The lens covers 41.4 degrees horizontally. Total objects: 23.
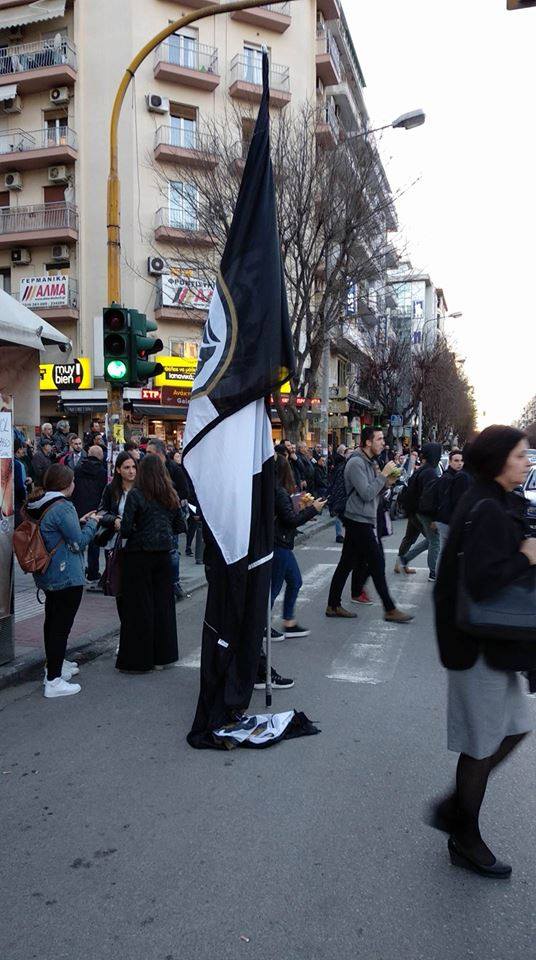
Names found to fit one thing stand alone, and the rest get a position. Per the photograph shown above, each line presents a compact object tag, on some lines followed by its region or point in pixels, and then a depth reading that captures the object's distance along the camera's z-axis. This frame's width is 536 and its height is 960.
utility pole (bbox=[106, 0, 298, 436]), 9.33
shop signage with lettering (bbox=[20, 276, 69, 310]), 27.47
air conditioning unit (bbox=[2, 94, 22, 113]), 28.28
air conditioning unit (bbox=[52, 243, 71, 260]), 28.12
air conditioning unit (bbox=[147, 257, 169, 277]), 26.67
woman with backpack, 5.20
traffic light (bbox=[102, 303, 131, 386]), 8.83
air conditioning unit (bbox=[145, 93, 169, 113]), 26.61
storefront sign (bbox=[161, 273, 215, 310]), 20.70
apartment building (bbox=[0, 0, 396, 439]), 27.03
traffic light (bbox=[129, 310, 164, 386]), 8.98
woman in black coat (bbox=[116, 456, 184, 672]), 5.79
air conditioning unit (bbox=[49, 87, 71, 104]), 27.72
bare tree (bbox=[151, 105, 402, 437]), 15.55
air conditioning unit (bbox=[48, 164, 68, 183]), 27.92
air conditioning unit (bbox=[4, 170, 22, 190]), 28.52
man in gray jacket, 7.34
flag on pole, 4.37
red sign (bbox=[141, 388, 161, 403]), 27.08
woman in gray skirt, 2.79
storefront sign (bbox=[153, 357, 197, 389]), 27.36
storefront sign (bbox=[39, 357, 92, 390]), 27.08
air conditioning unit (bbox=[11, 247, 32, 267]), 28.56
